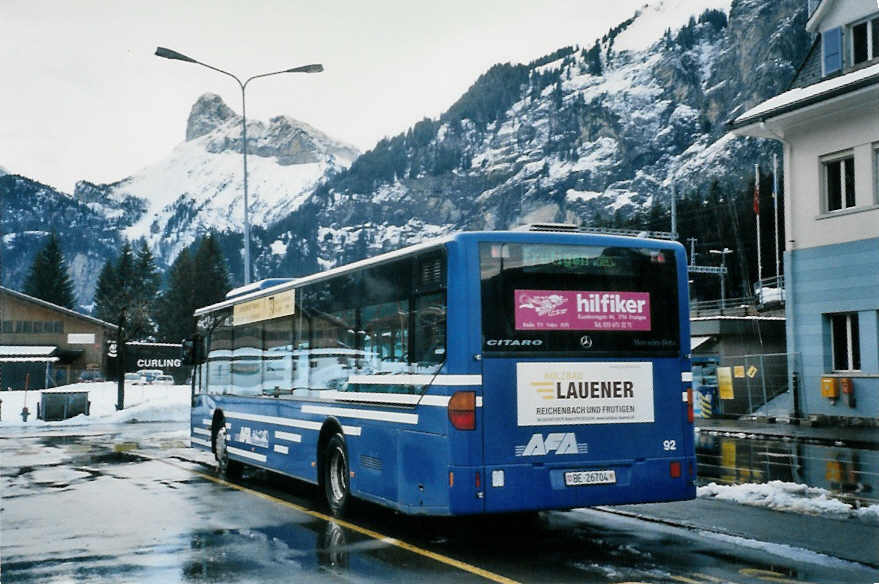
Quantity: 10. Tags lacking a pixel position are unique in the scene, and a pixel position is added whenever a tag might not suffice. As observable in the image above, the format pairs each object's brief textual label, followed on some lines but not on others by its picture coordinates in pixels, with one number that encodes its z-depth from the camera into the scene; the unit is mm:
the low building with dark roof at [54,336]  78125
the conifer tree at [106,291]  122562
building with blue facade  24469
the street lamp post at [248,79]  26745
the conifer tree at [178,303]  113006
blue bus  8477
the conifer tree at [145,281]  119625
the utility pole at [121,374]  36928
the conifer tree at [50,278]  117562
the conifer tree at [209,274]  113938
